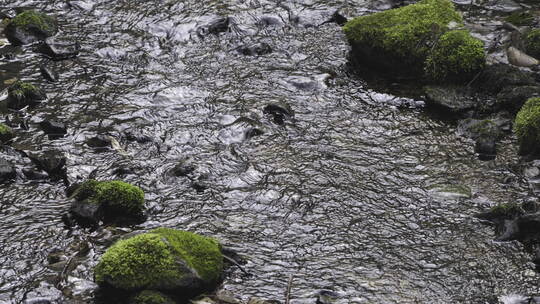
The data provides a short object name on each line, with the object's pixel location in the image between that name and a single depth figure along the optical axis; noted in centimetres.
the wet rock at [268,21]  2262
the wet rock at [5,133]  1595
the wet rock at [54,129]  1631
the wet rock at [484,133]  1530
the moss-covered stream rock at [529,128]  1484
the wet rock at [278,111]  1708
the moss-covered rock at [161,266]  1072
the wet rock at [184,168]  1470
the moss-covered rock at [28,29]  2145
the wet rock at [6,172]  1431
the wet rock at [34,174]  1446
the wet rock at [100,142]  1587
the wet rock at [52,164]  1459
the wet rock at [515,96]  1677
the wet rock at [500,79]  1741
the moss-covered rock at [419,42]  1781
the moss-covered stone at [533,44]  1884
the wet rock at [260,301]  1101
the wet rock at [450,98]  1708
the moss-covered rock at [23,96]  1766
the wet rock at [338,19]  2242
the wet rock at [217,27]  2220
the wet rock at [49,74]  1906
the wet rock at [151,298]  1037
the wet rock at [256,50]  2061
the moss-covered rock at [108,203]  1293
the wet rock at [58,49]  2047
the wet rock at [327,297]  1096
